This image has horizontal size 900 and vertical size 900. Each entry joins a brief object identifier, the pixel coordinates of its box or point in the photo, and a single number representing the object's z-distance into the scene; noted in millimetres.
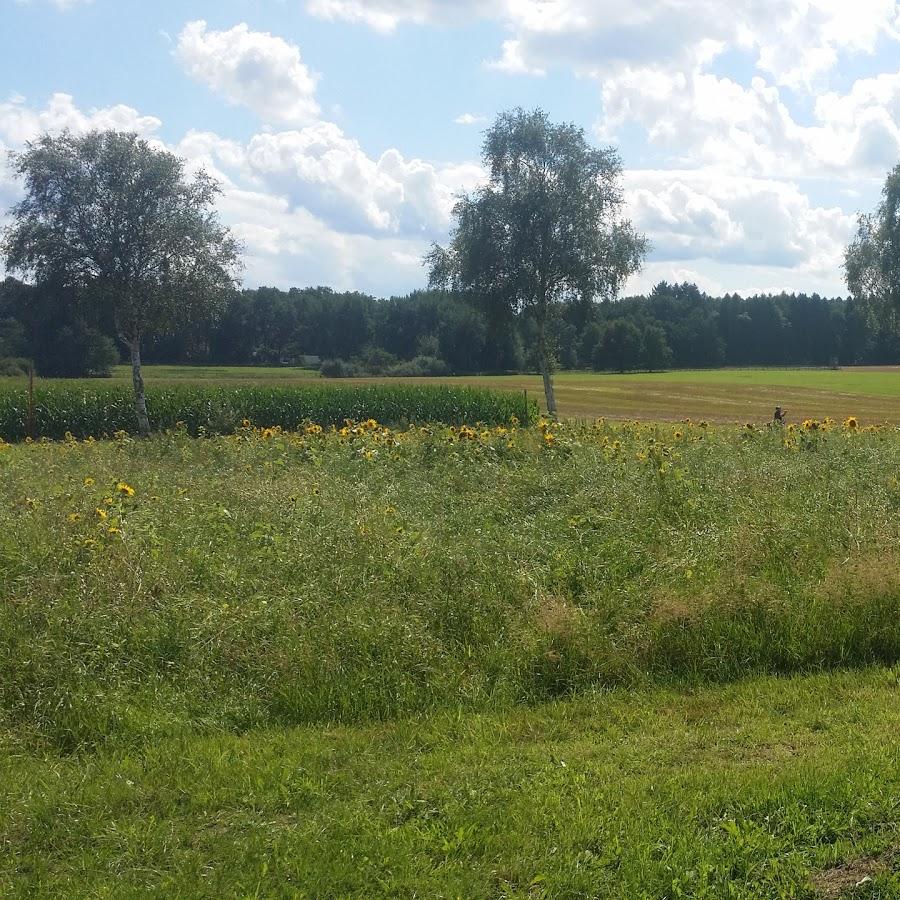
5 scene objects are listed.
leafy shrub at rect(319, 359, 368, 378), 75125
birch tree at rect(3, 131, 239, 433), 23766
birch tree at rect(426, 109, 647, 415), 25094
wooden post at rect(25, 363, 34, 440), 22797
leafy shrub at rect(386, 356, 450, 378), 80750
